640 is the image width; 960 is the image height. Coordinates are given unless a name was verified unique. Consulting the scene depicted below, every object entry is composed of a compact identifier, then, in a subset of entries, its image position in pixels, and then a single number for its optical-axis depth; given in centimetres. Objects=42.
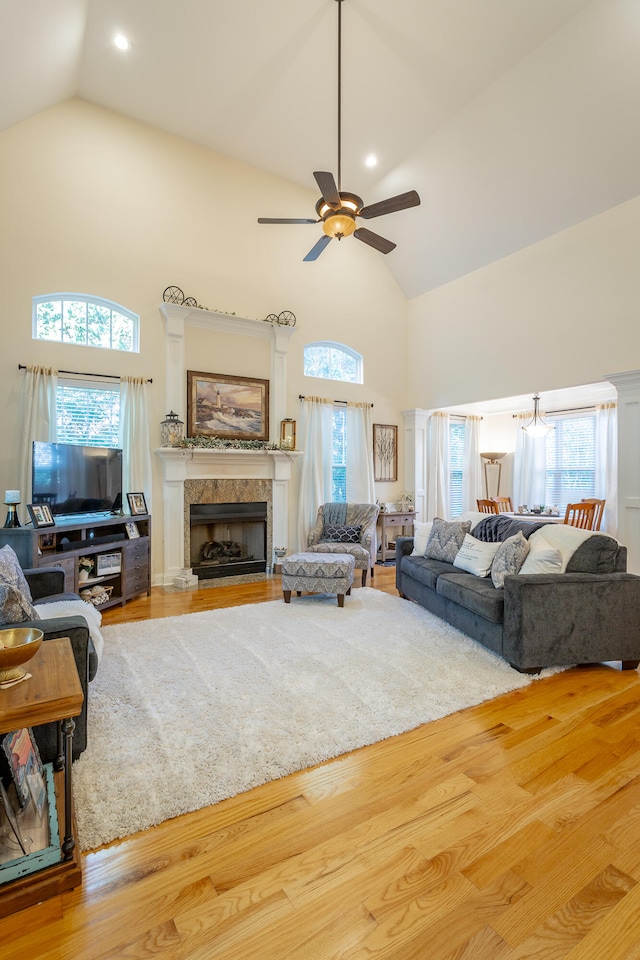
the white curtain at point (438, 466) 780
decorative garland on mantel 553
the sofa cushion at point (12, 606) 207
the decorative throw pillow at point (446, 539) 439
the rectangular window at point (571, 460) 731
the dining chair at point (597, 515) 633
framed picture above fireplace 575
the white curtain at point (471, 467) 838
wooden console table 705
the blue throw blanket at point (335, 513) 625
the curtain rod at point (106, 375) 498
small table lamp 391
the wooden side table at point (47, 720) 137
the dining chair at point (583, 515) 614
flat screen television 427
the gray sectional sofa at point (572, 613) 301
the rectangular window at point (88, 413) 501
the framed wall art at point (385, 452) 741
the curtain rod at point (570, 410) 725
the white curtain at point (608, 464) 686
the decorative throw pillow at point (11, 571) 238
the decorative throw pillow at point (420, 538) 474
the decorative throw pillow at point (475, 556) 384
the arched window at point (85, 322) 495
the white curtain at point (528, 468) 789
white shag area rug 195
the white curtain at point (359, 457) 705
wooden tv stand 371
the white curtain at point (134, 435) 525
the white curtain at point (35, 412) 463
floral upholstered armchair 562
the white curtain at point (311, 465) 654
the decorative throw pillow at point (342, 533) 600
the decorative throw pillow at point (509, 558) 345
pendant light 682
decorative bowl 150
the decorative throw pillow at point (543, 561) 326
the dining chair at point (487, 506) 728
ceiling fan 336
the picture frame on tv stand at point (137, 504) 514
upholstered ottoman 450
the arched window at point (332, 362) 684
